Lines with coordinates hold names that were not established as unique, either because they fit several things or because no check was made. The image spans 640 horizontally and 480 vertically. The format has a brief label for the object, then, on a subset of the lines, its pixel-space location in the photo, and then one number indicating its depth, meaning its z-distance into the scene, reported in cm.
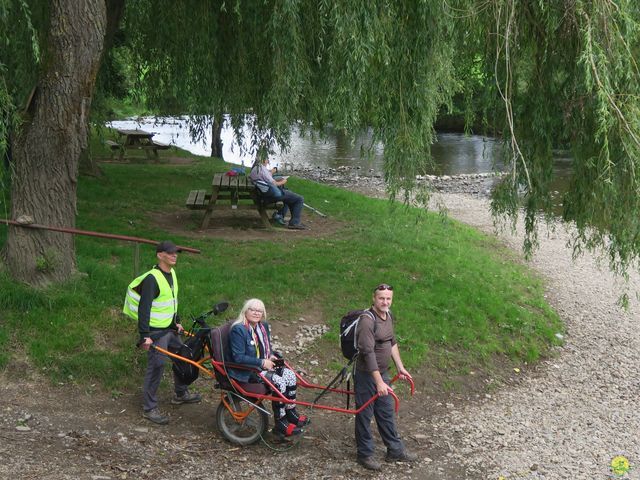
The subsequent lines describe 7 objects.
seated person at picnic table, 1262
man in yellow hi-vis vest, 646
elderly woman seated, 618
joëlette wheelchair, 626
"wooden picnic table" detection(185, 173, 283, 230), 1255
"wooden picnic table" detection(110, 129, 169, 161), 2158
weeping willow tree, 785
